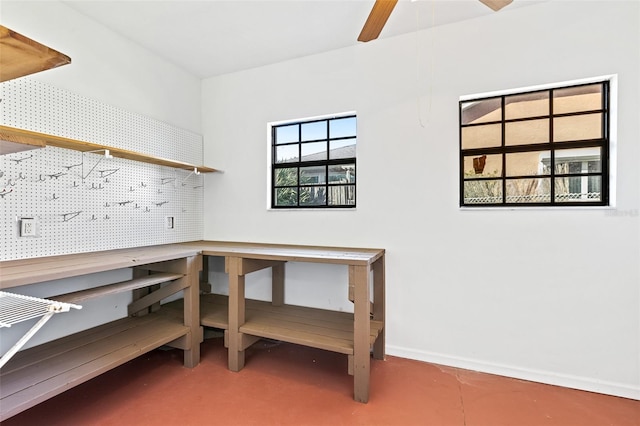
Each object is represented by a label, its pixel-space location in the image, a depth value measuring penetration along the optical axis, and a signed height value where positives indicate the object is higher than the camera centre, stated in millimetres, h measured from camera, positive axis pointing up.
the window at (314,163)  2885 +458
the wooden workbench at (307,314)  1971 -911
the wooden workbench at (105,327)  1553 -907
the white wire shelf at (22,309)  1168 -450
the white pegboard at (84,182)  1915 +218
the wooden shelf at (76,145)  1271 +435
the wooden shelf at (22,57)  892 +502
